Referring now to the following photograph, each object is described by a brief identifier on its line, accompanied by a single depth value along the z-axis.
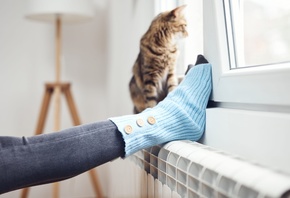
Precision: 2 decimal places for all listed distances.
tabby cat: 1.10
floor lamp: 1.75
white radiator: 0.42
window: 0.67
